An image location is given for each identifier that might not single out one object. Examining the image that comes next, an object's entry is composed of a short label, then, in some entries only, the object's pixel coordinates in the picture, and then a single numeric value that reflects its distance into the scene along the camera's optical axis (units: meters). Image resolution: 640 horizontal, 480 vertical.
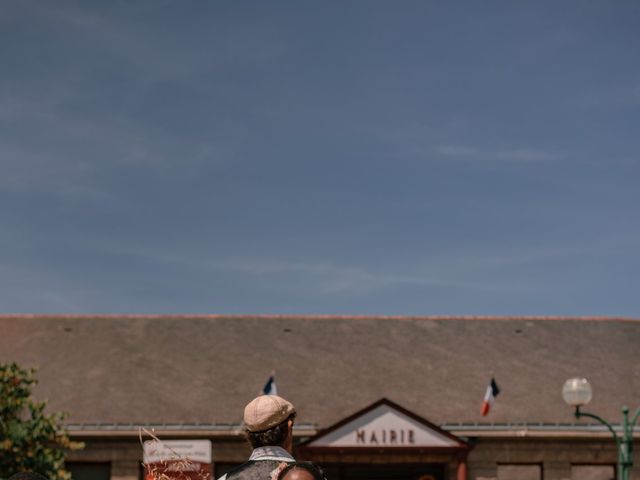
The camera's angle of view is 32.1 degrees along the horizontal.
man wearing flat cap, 5.55
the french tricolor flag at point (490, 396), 27.87
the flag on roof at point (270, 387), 27.78
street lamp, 20.22
